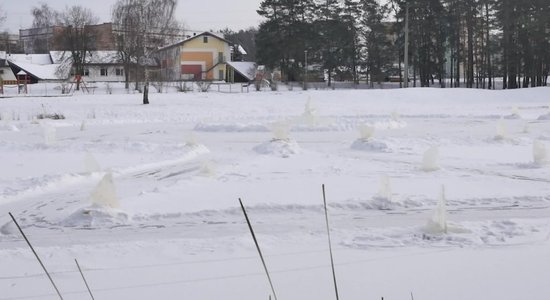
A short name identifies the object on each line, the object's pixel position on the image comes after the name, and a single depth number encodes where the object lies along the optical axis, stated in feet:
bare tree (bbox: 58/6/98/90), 223.30
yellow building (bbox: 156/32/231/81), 259.80
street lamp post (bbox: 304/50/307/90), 174.40
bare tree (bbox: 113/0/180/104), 126.41
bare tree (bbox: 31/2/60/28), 382.63
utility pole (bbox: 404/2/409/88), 152.75
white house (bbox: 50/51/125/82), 237.94
